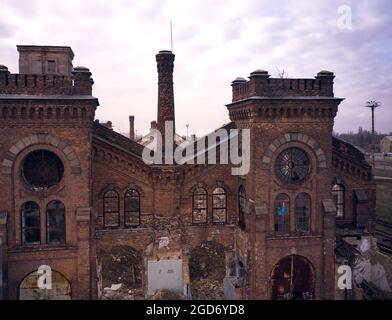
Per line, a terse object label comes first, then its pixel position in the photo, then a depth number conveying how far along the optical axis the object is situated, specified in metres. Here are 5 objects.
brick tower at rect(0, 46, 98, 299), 15.45
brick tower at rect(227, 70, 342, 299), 17.00
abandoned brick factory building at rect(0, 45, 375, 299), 15.73
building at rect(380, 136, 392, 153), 111.87
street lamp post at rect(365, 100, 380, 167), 47.00
